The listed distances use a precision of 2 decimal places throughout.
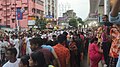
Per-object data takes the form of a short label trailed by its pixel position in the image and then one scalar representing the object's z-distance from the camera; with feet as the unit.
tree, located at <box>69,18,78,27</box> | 125.53
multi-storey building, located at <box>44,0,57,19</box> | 138.40
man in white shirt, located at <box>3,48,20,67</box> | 6.43
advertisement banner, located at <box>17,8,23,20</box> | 48.03
